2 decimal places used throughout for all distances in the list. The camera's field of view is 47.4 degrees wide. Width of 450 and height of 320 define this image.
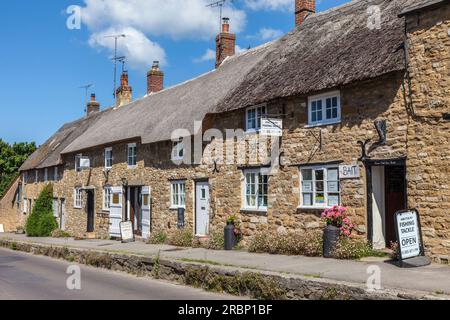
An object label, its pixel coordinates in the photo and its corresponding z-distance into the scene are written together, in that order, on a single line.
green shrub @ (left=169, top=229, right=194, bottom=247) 16.86
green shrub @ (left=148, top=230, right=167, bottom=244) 18.62
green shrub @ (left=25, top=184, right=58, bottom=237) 27.81
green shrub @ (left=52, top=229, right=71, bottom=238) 26.33
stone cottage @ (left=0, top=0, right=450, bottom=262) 10.88
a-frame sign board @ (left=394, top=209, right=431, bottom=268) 9.94
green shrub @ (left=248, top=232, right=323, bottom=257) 12.41
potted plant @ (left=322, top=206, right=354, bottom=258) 11.91
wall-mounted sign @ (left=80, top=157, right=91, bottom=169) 25.61
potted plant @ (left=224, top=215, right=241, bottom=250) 15.24
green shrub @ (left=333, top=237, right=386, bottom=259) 11.45
